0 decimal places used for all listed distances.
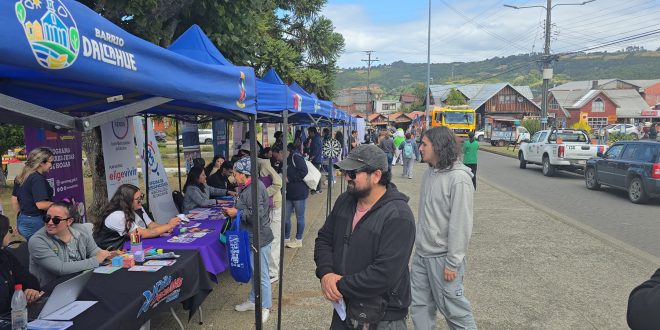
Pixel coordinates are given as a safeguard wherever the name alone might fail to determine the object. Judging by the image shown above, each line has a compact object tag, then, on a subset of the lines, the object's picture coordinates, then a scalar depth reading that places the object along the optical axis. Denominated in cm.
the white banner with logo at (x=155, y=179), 680
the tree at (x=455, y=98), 6662
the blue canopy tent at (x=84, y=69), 151
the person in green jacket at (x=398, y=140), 1928
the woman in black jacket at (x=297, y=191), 690
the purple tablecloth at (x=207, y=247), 429
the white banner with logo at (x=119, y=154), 610
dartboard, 981
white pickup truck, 1583
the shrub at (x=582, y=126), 3753
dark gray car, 1046
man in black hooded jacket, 220
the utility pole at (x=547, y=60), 2570
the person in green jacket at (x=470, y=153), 1148
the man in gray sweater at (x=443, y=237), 309
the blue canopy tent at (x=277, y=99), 438
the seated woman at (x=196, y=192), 654
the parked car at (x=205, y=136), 4047
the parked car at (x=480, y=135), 4909
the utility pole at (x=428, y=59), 3160
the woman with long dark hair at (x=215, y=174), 814
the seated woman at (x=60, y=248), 350
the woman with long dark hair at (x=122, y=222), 442
